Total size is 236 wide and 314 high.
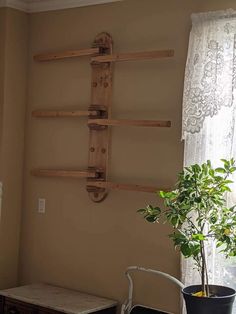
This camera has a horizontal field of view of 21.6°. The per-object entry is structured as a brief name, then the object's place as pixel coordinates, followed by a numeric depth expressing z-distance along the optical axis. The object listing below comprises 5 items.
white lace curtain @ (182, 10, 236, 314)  3.66
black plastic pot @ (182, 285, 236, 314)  3.02
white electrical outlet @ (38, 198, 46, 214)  4.76
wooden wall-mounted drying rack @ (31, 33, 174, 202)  4.32
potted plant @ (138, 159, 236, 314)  3.06
